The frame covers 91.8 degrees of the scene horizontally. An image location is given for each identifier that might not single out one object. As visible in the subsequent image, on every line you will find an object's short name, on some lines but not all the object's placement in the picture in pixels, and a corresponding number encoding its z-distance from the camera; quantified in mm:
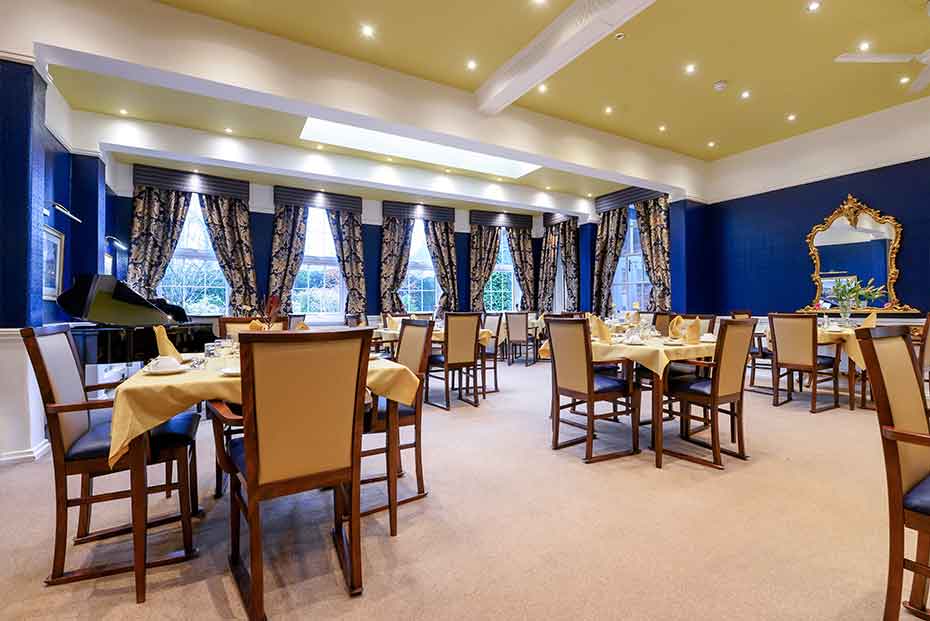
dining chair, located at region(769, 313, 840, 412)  4609
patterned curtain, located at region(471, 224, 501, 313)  10258
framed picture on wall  4191
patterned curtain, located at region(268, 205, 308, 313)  8109
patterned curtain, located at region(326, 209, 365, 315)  8805
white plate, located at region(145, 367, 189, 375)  2053
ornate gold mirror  6176
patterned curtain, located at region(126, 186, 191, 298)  6945
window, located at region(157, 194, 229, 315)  7613
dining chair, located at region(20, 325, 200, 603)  1728
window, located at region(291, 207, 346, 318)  8680
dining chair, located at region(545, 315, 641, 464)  3146
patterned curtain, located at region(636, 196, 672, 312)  8352
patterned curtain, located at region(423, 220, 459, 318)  9797
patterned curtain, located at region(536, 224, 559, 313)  10781
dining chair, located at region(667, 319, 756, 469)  2994
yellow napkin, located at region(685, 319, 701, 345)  3480
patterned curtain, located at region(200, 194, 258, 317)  7637
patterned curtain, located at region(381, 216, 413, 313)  9203
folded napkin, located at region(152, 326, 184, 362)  2514
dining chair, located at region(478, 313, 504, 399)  6934
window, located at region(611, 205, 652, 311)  9297
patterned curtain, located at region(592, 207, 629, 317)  9453
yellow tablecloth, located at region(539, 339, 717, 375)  3086
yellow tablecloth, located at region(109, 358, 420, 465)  1697
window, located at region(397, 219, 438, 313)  9734
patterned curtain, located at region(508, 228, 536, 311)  10844
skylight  6475
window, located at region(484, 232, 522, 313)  10875
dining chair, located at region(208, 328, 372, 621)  1520
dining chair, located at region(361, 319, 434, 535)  2326
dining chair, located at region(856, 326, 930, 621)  1368
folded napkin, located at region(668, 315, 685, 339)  3686
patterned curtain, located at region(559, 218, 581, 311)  10328
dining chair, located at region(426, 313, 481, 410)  4879
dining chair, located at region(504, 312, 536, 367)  8281
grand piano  3363
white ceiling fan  3949
